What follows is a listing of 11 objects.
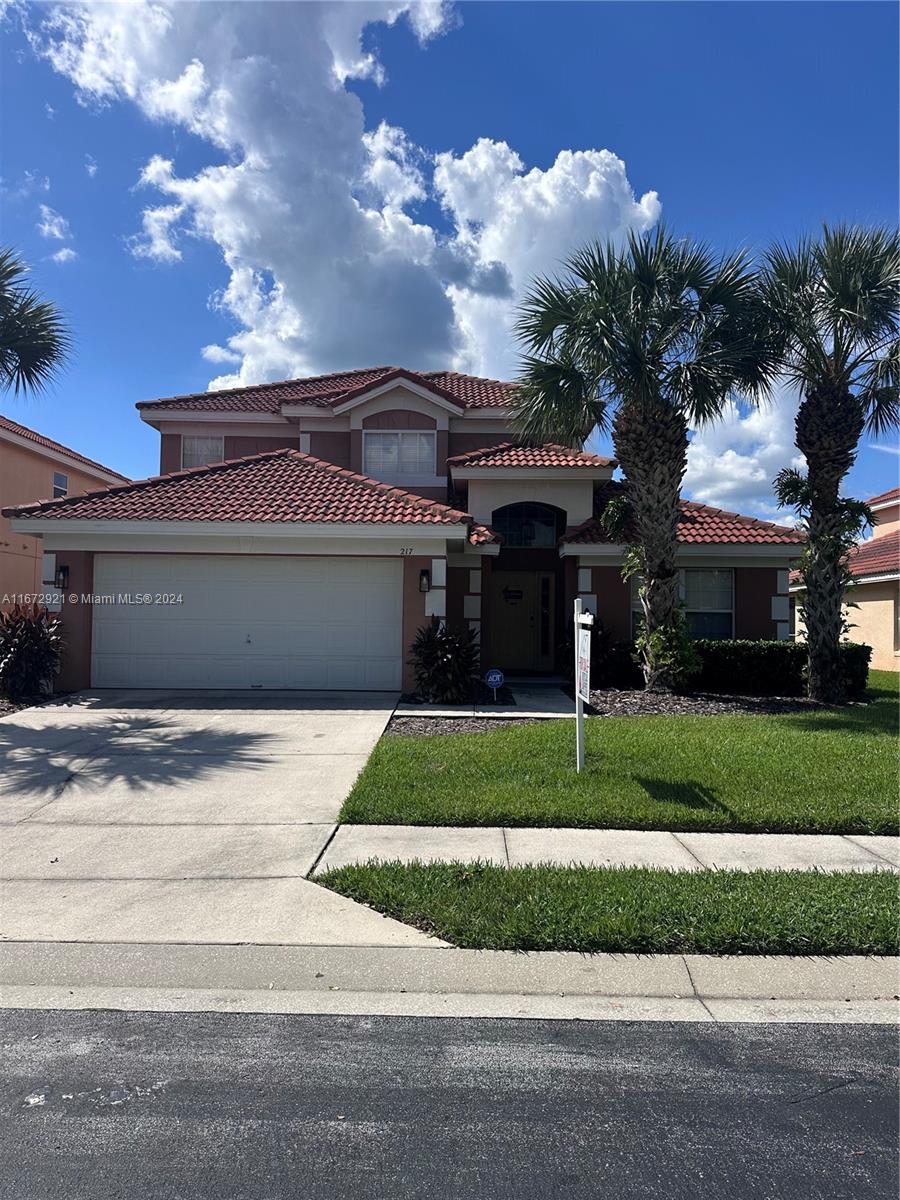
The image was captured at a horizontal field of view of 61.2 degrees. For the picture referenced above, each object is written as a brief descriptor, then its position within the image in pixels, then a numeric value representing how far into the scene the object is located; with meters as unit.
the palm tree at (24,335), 13.53
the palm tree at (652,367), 12.63
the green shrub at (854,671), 14.05
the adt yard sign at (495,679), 12.77
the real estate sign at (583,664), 7.66
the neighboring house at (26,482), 20.27
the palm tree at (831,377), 12.25
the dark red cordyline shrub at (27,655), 12.64
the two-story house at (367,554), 13.70
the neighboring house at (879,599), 22.22
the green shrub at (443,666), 12.88
